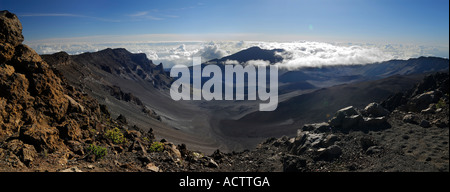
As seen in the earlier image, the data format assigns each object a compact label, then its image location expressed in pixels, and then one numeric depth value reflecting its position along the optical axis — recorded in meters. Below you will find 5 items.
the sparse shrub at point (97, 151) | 9.62
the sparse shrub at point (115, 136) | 12.74
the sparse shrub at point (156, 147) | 12.92
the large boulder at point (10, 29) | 10.75
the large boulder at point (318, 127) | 16.17
